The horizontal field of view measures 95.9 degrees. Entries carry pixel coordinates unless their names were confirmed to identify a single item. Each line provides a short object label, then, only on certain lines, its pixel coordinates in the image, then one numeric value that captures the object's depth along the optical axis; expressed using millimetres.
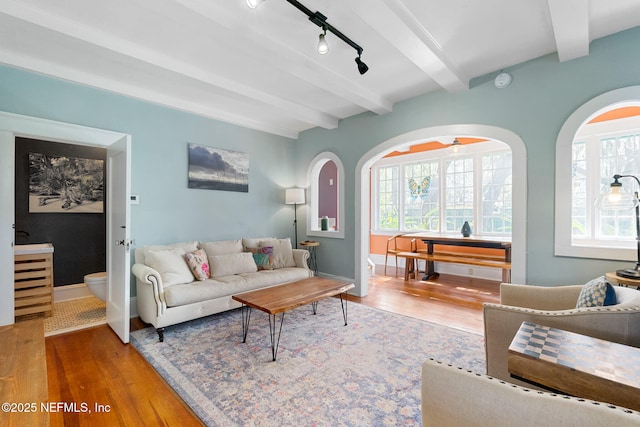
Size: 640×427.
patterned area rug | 1812
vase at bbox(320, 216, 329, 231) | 4930
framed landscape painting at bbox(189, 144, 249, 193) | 4027
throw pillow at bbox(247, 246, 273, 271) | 4039
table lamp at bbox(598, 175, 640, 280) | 2305
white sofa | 2889
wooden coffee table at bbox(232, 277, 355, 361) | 2535
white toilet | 3404
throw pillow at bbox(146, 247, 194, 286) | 3125
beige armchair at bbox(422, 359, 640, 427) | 722
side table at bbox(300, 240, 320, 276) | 5078
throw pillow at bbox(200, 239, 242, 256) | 3834
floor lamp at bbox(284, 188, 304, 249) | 4949
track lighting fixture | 1975
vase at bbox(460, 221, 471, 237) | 5133
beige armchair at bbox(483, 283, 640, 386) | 1438
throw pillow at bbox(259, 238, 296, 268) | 4227
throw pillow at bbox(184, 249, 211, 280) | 3402
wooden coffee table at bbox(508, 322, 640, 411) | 952
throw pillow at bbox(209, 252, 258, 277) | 3602
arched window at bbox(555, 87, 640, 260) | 3955
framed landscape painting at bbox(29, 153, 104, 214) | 3994
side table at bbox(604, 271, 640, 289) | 2148
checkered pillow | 1617
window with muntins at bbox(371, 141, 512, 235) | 5246
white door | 2723
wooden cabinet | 3250
